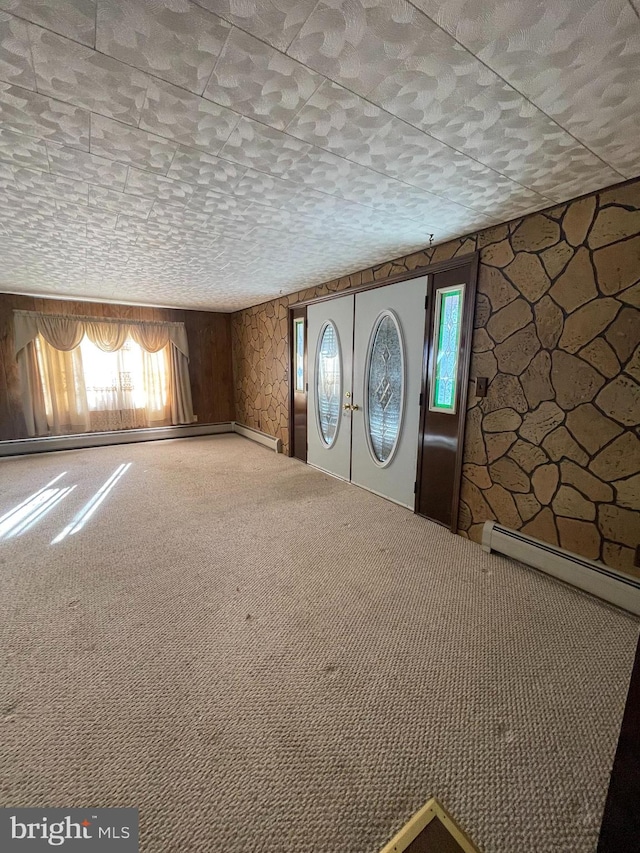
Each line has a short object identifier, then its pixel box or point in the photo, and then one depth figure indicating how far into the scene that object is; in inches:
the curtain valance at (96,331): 196.7
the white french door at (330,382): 154.4
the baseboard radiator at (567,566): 78.0
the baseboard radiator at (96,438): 201.6
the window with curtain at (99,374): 201.6
